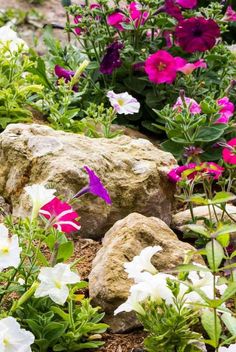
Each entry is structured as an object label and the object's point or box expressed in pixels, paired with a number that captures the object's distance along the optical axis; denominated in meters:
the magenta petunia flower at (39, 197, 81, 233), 3.17
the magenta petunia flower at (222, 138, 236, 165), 4.20
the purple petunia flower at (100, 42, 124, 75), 5.69
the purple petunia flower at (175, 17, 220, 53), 5.64
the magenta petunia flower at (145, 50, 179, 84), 5.50
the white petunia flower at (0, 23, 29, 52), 5.63
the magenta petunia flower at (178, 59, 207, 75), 5.54
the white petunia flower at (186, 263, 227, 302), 2.96
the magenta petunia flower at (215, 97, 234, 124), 5.18
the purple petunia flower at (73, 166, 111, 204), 3.41
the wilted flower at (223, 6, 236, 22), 6.32
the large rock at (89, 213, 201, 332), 3.30
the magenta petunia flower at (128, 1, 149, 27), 5.67
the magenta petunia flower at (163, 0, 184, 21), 5.79
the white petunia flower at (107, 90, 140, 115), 5.28
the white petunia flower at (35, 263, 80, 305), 2.92
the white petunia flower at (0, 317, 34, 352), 2.74
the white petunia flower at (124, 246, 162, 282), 2.95
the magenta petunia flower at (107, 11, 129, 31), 5.75
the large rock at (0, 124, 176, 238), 4.06
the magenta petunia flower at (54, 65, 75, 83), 5.72
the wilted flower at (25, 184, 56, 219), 3.05
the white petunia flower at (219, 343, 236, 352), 2.88
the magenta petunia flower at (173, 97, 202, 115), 4.94
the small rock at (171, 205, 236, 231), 4.29
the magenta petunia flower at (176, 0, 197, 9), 5.89
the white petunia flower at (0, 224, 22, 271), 2.86
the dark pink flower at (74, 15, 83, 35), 6.10
